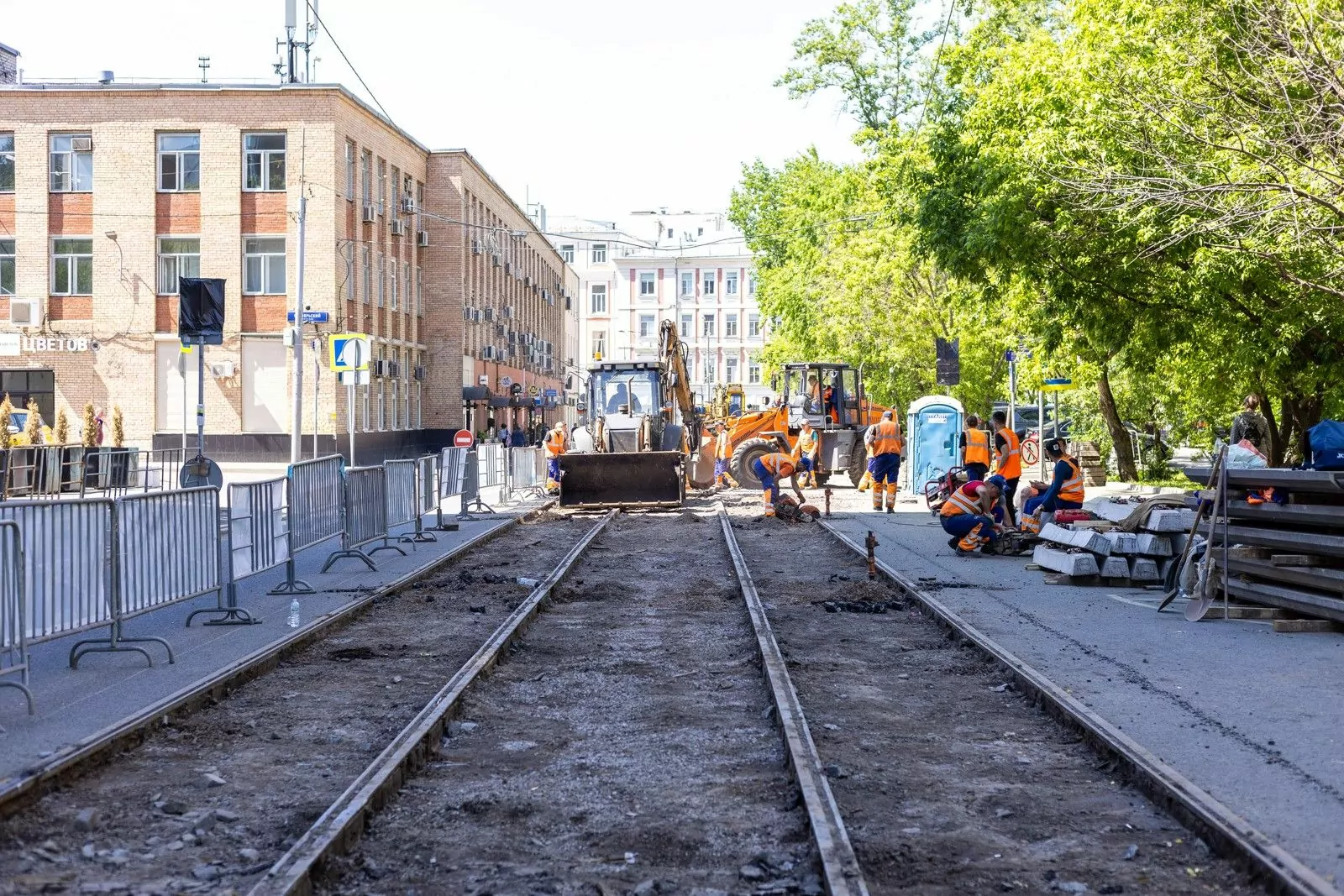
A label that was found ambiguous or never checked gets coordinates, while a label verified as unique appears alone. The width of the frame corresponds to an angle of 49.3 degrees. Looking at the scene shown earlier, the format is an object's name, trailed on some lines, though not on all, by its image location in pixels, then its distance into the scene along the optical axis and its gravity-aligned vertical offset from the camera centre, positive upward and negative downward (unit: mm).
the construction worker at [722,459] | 33688 -837
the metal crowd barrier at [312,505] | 13797 -806
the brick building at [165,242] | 41250 +5200
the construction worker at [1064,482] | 16359 -671
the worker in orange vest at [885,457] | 25031 -596
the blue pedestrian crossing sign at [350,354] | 22797 +1106
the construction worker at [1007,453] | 18359 -386
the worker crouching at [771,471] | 23984 -790
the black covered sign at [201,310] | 14867 +1167
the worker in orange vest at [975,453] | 19031 -395
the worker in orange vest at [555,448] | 29203 -502
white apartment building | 105000 +8720
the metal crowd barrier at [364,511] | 16031 -1006
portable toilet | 30797 -333
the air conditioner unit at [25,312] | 40753 +3146
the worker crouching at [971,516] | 17641 -1137
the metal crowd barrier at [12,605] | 8148 -1015
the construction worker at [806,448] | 24484 -433
